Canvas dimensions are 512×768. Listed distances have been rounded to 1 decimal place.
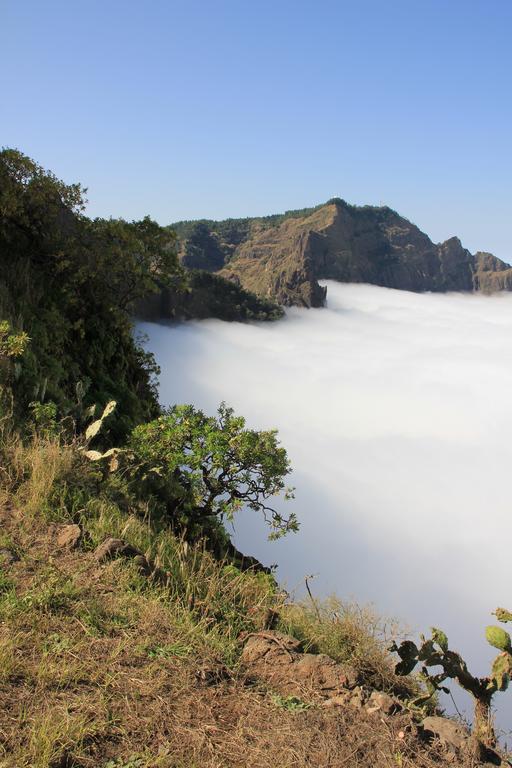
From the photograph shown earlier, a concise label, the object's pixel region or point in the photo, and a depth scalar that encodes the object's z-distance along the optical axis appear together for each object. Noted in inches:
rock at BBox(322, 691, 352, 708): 159.0
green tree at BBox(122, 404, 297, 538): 337.1
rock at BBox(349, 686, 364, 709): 159.8
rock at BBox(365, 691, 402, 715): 158.1
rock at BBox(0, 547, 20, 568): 194.3
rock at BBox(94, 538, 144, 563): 206.8
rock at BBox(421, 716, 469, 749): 150.8
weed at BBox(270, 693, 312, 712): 155.2
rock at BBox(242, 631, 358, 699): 167.2
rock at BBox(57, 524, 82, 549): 213.9
